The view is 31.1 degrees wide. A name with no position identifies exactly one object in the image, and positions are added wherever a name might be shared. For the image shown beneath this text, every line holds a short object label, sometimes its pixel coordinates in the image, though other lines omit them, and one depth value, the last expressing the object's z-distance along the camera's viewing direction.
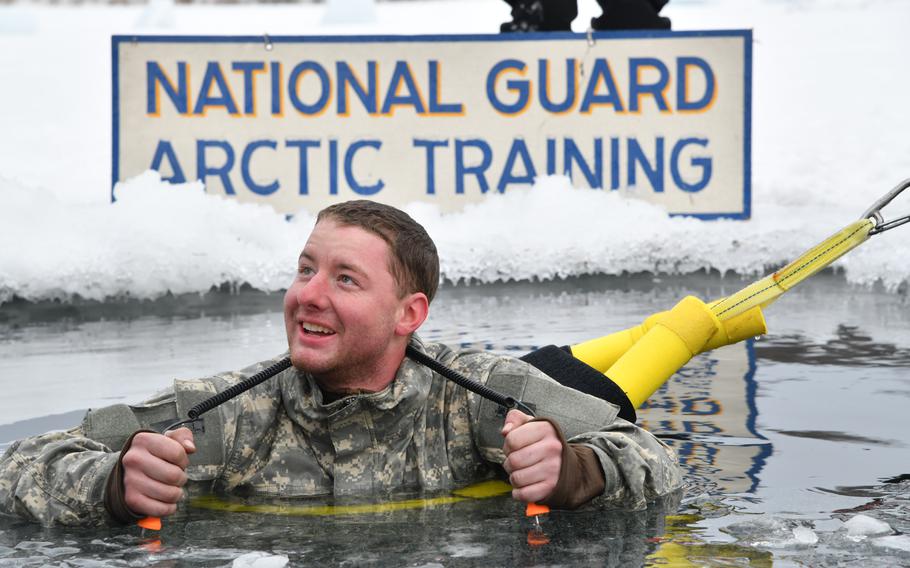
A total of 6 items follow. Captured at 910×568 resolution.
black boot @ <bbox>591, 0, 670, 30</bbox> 9.90
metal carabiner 5.02
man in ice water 3.78
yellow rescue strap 4.84
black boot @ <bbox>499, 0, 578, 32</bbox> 10.06
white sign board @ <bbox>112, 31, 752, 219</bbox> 9.26
